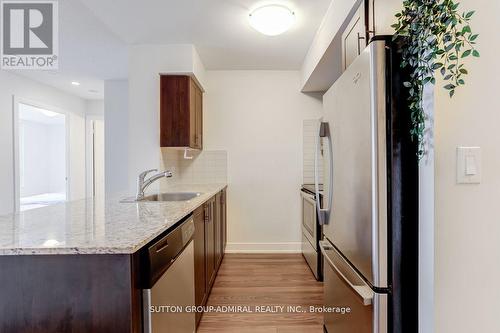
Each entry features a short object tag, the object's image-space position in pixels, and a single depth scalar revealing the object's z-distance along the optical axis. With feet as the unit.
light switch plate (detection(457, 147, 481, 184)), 3.36
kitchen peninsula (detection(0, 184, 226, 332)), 3.09
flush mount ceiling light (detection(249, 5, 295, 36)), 7.63
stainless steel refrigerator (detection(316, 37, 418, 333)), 3.80
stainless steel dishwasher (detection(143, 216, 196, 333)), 3.47
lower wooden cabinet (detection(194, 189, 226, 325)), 6.70
